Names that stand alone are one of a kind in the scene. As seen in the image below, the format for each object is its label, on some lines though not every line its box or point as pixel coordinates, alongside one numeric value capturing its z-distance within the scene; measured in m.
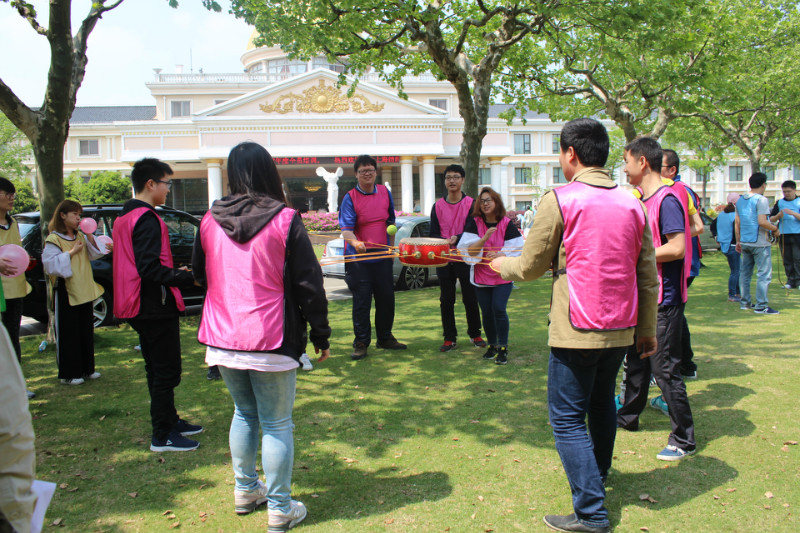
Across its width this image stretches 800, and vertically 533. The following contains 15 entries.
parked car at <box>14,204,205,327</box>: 7.82
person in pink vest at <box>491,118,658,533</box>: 2.86
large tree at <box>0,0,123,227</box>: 6.75
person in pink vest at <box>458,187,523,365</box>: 5.97
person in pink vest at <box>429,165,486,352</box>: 6.73
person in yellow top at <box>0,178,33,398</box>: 4.99
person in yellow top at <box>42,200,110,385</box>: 5.53
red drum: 5.87
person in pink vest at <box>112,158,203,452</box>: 3.85
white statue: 37.31
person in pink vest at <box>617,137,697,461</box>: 3.85
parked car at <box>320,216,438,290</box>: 11.80
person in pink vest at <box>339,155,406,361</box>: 6.58
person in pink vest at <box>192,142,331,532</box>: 2.84
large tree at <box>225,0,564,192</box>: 9.98
